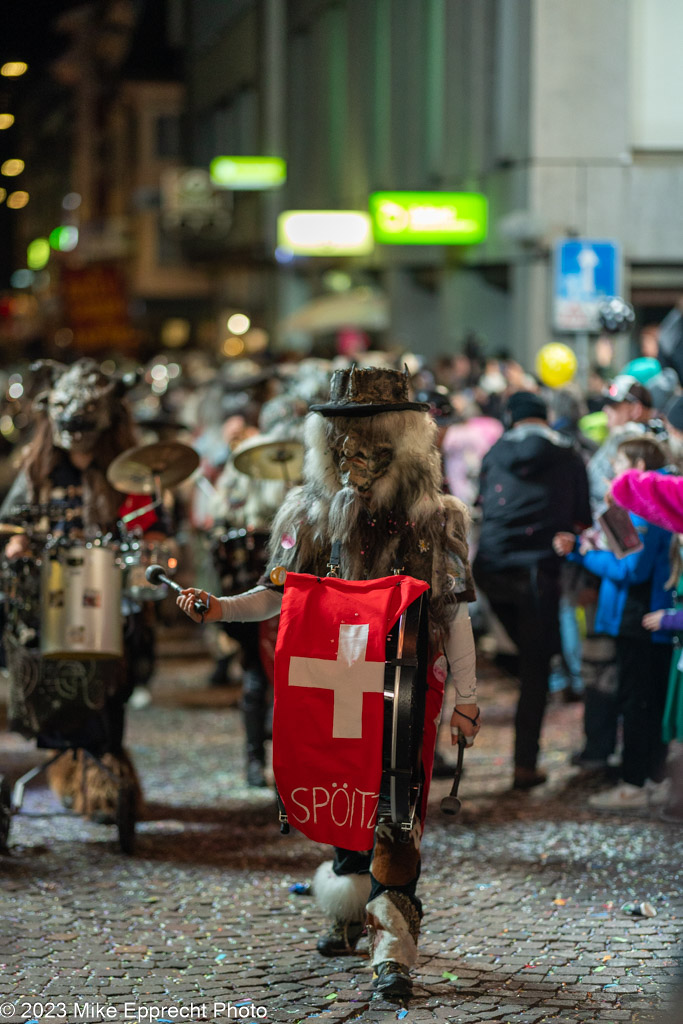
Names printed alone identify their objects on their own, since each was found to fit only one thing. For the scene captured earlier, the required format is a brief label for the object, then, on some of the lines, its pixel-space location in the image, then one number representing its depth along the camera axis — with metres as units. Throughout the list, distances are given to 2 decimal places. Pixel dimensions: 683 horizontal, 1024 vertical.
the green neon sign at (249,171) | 58.94
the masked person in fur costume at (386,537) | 10.06
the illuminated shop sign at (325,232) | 48.09
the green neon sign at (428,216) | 37.84
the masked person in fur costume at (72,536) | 13.72
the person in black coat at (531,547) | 16.22
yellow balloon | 22.33
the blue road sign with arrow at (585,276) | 32.12
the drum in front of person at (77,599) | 13.07
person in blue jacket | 14.87
